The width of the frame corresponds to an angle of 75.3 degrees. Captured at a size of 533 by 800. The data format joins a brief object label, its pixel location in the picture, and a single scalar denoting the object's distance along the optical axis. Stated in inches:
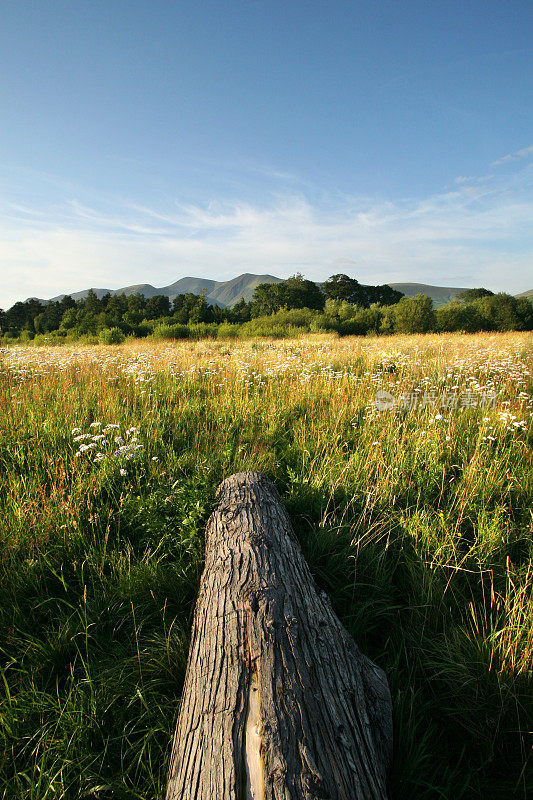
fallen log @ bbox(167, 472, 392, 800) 44.3
